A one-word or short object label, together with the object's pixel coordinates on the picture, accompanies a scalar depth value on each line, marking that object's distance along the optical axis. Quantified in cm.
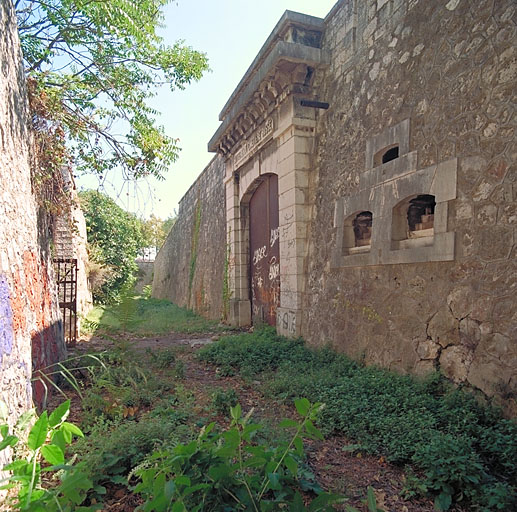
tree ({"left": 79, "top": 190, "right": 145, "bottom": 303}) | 1274
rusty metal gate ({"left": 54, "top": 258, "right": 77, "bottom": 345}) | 611
